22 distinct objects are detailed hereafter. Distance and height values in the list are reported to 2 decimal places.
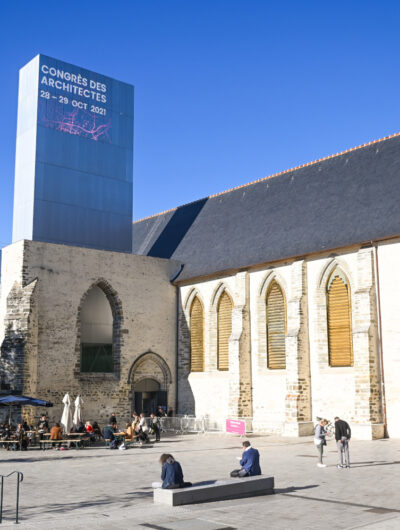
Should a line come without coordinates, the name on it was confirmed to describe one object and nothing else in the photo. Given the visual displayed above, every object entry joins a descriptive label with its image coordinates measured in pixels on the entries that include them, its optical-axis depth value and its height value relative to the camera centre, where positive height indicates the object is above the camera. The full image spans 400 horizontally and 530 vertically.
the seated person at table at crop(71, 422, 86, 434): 23.70 -1.77
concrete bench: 10.75 -1.95
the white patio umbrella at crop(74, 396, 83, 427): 23.50 -1.16
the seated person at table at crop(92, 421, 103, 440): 24.67 -1.89
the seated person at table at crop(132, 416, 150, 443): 23.11 -1.95
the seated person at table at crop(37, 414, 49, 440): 22.84 -1.64
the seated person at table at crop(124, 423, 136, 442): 22.69 -1.92
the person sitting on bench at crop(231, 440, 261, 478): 12.22 -1.62
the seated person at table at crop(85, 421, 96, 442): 23.47 -1.88
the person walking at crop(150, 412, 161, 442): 24.20 -1.82
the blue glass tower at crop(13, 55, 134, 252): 30.88 +11.47
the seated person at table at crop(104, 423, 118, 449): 21.92 -1.93
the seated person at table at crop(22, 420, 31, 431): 22.64 -1.63
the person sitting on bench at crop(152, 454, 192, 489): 10.98 -1.64
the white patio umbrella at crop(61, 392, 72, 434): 22.91 -1.32
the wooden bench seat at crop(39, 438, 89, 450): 21.89 -2.13
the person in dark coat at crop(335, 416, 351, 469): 15.27 -1.41
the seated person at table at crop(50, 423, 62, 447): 22.11 -1.80
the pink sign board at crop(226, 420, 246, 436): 25.08 -1.82
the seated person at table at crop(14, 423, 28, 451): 21.59 -1.95
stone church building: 23.34 +3.13
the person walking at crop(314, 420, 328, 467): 15.41 -1.38
